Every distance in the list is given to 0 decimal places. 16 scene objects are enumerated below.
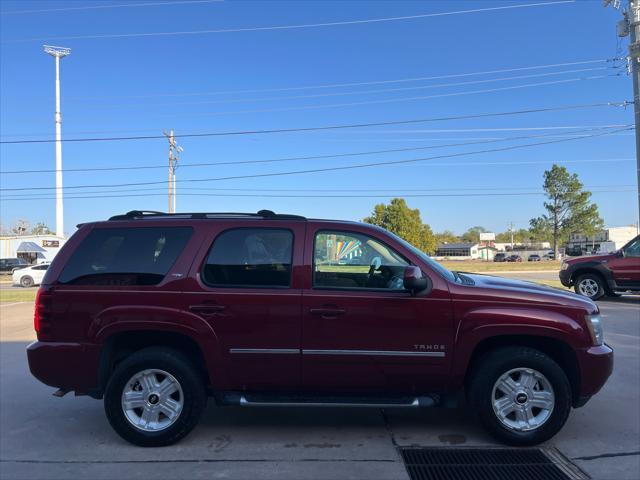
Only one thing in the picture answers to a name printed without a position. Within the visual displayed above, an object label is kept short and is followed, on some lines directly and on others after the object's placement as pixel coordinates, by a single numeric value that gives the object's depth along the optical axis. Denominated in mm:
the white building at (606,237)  67325
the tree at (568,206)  57906
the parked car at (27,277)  29547
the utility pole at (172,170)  34906
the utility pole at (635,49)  16312
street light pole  56875
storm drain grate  3486
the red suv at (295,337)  3928
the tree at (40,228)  113162
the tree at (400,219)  60219
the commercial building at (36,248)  56312
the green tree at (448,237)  143912
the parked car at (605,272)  11664
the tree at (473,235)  149375
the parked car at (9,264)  47812
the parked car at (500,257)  83938
